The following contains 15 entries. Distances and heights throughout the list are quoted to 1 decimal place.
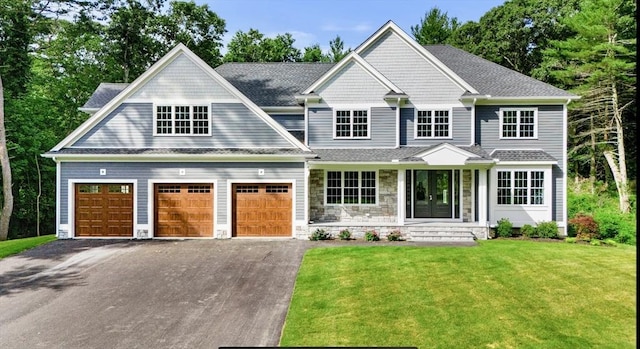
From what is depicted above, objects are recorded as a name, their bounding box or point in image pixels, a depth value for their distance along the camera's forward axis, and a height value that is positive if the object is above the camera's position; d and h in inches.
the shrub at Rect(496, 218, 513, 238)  599.2 -75.3
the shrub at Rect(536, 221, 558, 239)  596.7 -76.4
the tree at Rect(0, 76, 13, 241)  737.6 +7.3
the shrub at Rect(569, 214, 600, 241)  595.5 -72.7
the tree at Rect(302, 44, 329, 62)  1542.8 +531.0
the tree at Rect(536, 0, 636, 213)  888.9 +276.0
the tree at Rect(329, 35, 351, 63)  1600.9 +575.9
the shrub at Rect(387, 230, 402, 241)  565.9 -82.4
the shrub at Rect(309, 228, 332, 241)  573.0 -82.8
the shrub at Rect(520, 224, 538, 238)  598.9 -78.4
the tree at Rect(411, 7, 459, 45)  1481.3 +618.8
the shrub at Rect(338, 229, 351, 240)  570.8 -81.9
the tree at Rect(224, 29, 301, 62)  1512.1 +545.7
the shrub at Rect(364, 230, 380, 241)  566.3 -82.7
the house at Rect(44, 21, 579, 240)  586.2 +41.9
